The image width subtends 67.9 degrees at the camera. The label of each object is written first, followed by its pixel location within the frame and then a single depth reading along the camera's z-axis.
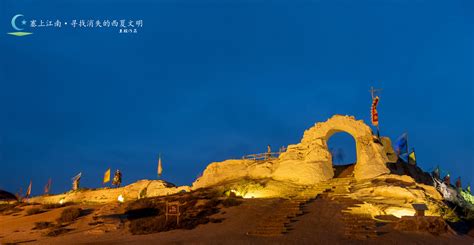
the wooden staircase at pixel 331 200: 14.05
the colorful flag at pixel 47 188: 41.09
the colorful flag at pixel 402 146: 32.97
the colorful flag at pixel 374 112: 28.69
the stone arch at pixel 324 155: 24.81
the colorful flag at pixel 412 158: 33.00
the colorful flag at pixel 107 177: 38.84
